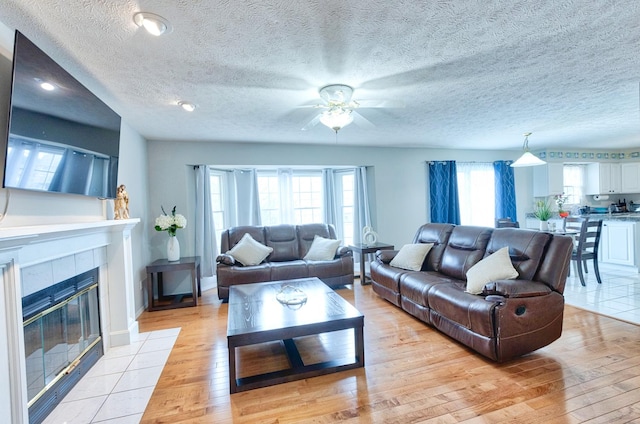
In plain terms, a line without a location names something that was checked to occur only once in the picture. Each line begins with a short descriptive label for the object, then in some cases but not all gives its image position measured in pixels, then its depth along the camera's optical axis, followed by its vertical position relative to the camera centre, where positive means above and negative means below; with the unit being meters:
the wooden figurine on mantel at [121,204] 3.08 +0.13
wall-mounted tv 1.58 +0.55
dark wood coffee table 2.16 -0.86
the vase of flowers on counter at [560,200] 6.20 -0.03
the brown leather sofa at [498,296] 2.32 -0.81
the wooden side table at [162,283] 3.91 -0.91
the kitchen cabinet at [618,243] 4.90 -0.78
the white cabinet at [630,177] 6.45 +0.40
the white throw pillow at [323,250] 4.61 -0.63
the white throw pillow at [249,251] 4.35 -0.58
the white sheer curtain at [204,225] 4.72 -0.19
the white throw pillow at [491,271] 2.66 -0.62
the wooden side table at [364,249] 4.80 -0.68
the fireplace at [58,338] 1.87 -0.86
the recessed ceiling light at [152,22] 1.59 +1.03
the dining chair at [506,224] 5.07 -0.39
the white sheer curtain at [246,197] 5.23 +0.24
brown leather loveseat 4.12 -0.76
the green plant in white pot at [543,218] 4.55 -0.28
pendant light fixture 4.34 +0.56
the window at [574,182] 6.70 +0.35
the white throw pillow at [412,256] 3.77 -0.65
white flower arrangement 4.12 -0.11
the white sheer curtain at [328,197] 5.67 +0.19
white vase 4.14 -0.48
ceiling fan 2.61 +0.90
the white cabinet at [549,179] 6.14 +0.40
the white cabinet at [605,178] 6.59 +0.40
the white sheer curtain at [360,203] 5.64 +0.07
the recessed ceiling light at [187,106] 2.96 +1.06
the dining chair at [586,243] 4.32 -0.65
